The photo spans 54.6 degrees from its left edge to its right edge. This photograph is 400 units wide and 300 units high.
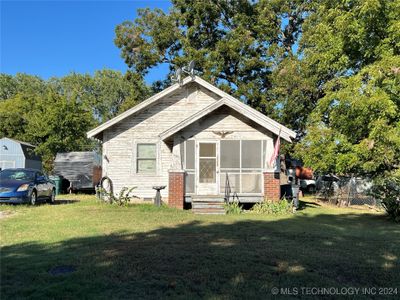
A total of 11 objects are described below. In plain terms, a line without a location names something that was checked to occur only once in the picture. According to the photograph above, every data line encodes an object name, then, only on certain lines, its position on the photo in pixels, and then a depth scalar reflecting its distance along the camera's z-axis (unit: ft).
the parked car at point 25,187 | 46.01
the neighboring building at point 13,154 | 127.24
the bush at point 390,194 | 41.68
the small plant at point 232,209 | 44.86
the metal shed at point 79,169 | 81.46
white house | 48.67
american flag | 47.88
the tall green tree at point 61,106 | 112.88
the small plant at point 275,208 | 45.64
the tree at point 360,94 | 46.34
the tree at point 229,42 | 88.69
